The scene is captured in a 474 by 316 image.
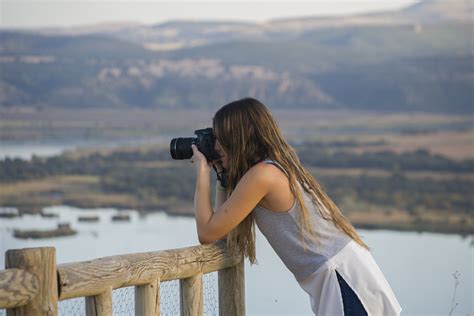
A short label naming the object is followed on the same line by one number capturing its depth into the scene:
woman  5.77
